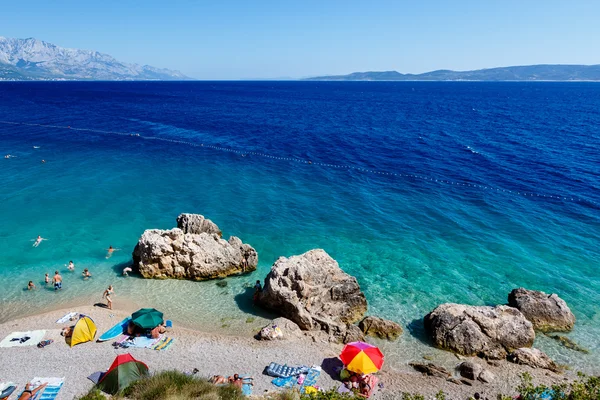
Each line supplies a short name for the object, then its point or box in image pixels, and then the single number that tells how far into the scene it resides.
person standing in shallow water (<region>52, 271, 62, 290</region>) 24.98
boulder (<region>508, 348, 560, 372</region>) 18.94
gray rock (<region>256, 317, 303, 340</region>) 20.42
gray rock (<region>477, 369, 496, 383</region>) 17.95
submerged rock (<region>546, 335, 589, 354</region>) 20.41
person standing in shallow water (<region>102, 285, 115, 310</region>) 23.02
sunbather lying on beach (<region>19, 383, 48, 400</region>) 15.25
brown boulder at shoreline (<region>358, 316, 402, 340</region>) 21.19
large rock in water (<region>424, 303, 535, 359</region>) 20.16
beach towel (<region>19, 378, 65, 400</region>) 15.51
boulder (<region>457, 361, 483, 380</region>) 18.17
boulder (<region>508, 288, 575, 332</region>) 22.05
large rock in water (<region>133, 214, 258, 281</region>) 26.00
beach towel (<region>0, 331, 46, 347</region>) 19.31
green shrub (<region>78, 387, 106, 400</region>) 13.80
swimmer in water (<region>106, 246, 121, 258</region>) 29.23
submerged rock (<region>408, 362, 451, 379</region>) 18.38
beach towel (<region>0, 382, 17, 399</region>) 15.43
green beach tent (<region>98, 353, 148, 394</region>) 15.70
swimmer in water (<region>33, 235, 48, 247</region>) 30.12
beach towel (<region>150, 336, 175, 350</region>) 19.56
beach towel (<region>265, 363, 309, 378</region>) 17.61
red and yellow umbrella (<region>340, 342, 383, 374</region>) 17.25
